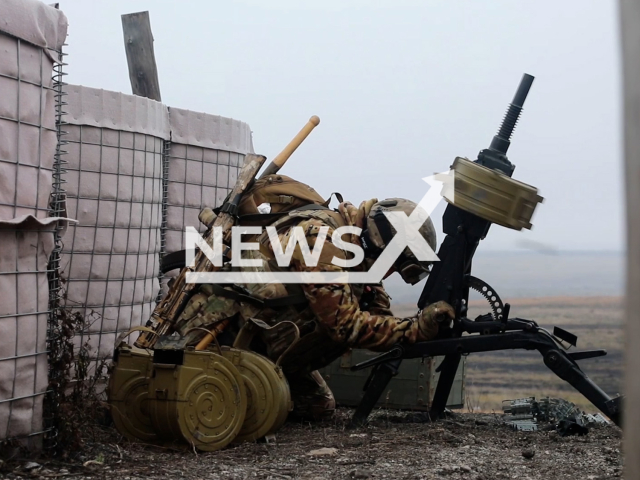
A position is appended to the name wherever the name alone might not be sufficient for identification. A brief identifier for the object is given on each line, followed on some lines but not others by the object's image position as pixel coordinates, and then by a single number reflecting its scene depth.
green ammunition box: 6.48
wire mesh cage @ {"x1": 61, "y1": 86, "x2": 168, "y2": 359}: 6.06
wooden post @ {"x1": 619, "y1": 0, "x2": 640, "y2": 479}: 1.38
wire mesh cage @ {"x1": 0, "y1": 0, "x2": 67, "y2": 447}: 4.16
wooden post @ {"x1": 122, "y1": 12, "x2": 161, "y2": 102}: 7.83
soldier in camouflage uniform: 5.45
